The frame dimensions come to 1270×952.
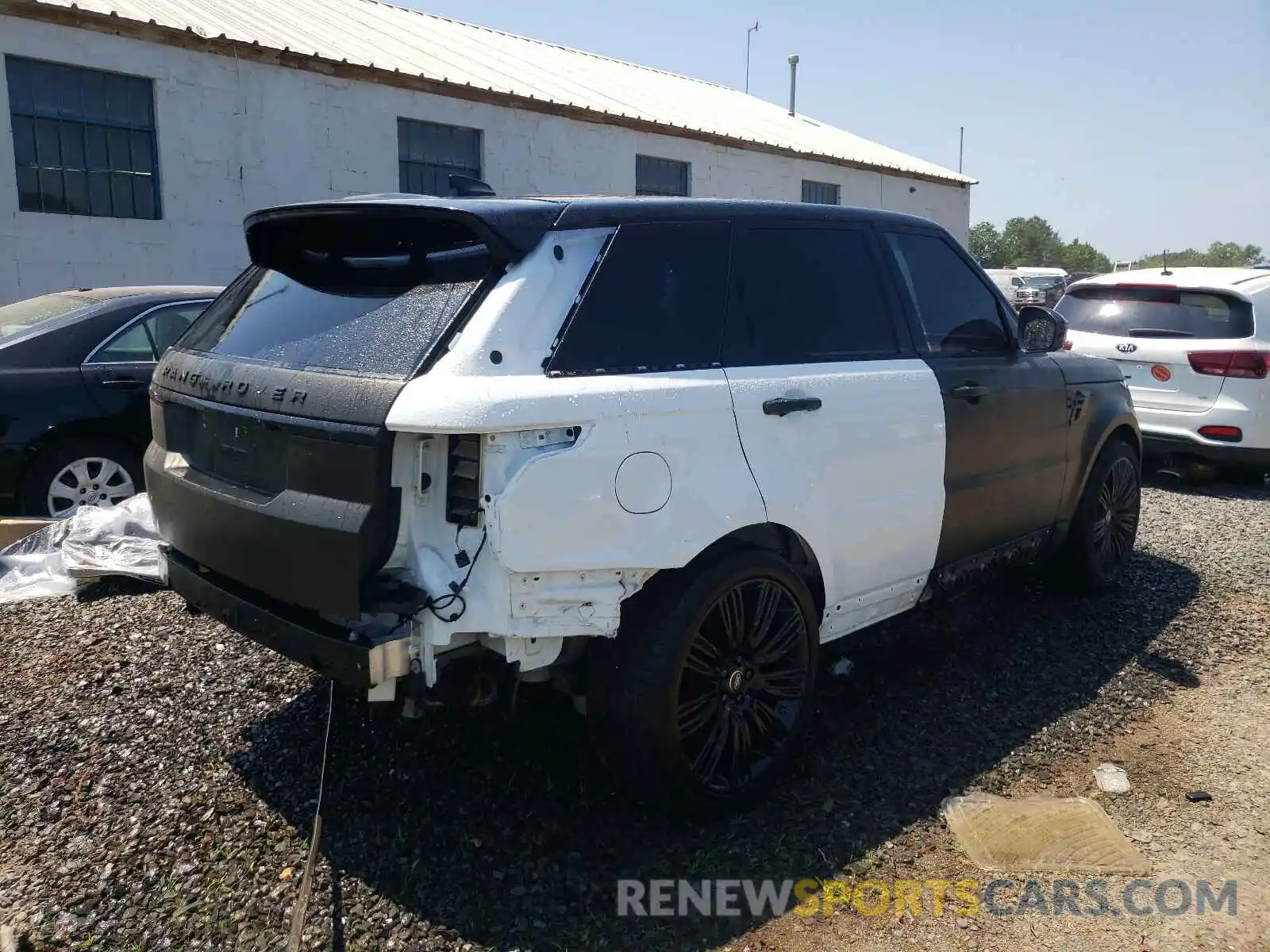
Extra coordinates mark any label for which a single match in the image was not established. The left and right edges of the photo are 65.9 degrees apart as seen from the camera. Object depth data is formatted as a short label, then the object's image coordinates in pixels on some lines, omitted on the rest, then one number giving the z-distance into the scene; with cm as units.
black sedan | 538
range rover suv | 256
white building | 1043
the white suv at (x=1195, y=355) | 754
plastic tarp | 473
